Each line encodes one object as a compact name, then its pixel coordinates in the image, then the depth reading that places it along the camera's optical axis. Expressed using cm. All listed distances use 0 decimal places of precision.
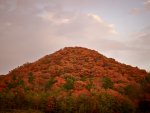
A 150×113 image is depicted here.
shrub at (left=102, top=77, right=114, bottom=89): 9516
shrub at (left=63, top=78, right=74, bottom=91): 9279
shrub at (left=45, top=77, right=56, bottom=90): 9865
